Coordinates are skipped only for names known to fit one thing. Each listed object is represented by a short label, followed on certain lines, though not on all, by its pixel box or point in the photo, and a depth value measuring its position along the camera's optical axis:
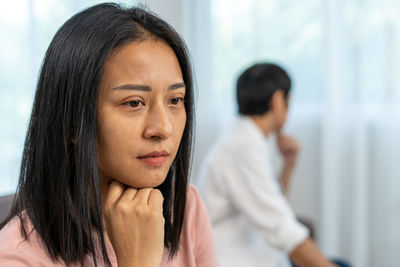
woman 1.25
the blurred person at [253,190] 1.77
